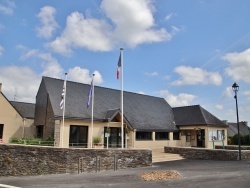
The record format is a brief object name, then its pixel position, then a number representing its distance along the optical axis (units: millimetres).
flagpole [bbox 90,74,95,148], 23253
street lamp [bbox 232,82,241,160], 20903
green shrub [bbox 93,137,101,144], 24386
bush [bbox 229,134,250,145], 33306
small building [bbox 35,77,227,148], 23969
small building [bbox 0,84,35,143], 25953
